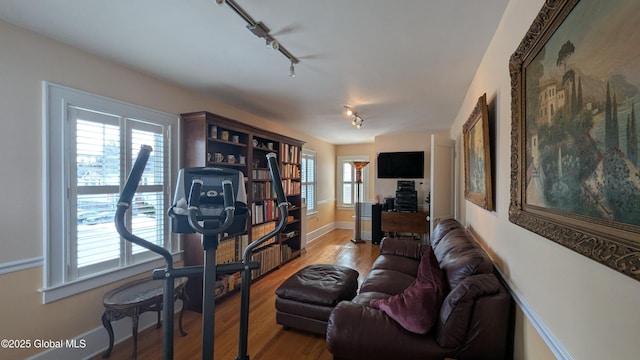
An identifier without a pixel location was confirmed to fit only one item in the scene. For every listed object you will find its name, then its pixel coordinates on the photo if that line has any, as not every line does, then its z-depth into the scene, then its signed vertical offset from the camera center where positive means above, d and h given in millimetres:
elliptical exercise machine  1190 -206
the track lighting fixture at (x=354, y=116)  3679 +946
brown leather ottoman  2330 -1076
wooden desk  5211 -855
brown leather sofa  1354 -818
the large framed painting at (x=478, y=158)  1824 +170
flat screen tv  5598 +309
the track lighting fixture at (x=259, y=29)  1524 +986
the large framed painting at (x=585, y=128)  612 +147
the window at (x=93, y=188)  1935 -59
